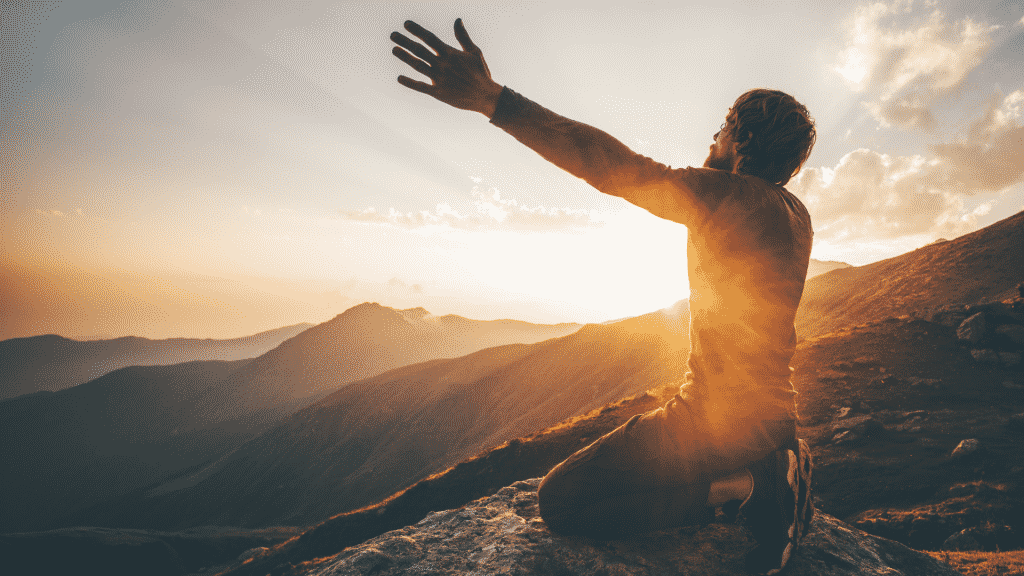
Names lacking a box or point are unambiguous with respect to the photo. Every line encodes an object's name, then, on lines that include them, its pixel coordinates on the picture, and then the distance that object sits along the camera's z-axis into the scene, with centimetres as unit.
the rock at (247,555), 2094
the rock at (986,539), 581
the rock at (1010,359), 1111
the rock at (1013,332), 1153
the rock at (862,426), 969
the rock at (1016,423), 878
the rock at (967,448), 816
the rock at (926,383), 1104
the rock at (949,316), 1334
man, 169
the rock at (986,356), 1138
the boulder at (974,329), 1216
